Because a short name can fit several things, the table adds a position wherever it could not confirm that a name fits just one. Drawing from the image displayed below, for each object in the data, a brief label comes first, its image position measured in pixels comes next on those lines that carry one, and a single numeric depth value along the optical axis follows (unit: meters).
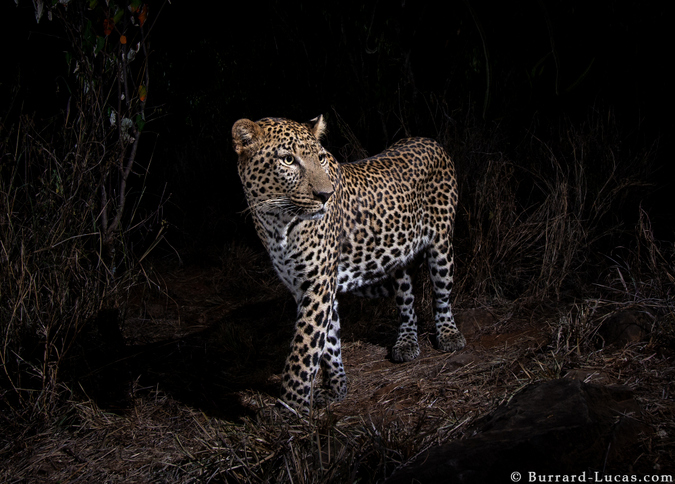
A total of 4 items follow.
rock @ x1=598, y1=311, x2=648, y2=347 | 3.79
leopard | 3.67
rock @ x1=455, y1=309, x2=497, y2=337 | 5.10
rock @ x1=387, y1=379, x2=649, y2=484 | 2.16
